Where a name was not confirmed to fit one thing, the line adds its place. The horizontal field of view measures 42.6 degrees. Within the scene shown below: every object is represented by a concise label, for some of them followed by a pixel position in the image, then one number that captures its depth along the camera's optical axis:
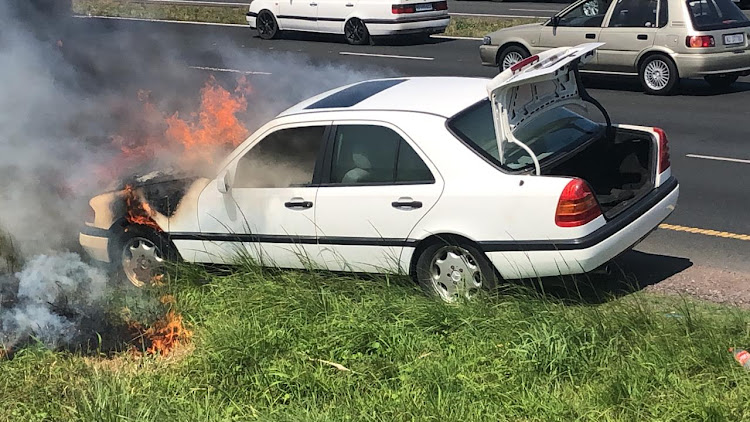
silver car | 14.46
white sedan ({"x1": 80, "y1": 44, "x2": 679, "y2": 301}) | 6.27
